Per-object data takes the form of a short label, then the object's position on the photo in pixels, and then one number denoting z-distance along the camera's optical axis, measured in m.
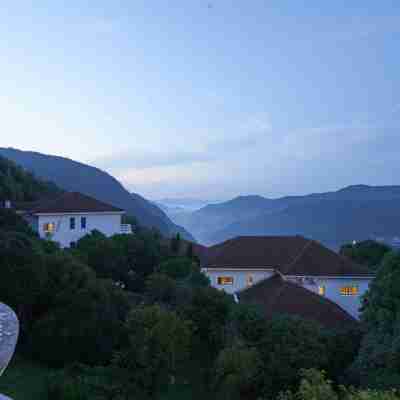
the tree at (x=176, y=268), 30.61
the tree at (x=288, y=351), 17.95
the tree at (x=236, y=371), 17.23
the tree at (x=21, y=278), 17.98
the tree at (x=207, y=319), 21.39
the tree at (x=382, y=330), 16.88
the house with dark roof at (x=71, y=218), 40.22
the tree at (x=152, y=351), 17.02
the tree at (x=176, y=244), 39.44
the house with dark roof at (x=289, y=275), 25.86
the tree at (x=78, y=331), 17.56
